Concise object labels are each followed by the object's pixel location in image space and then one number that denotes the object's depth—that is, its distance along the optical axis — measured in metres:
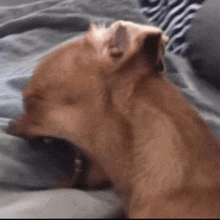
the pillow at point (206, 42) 1.06
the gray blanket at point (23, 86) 0.56
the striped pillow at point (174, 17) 1.18
